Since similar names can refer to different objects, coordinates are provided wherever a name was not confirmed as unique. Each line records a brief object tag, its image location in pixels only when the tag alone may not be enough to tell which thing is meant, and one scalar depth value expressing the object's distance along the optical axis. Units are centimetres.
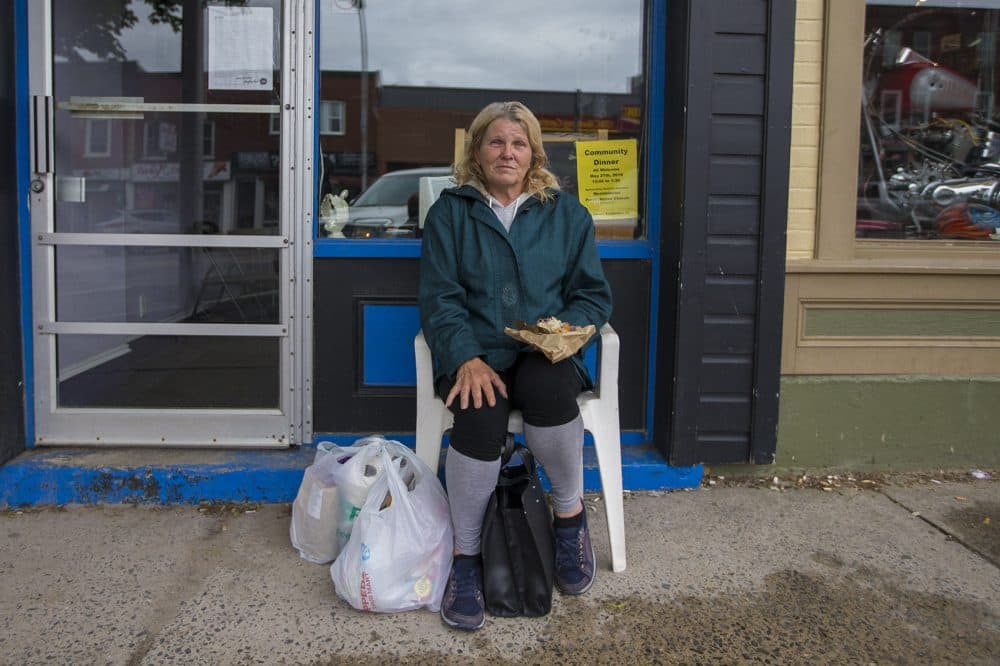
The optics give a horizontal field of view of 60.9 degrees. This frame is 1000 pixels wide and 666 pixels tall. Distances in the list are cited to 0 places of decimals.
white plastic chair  280
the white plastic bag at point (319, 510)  282
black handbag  254
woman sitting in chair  258
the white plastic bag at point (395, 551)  247
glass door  342
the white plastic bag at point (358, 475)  275
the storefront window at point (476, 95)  356
